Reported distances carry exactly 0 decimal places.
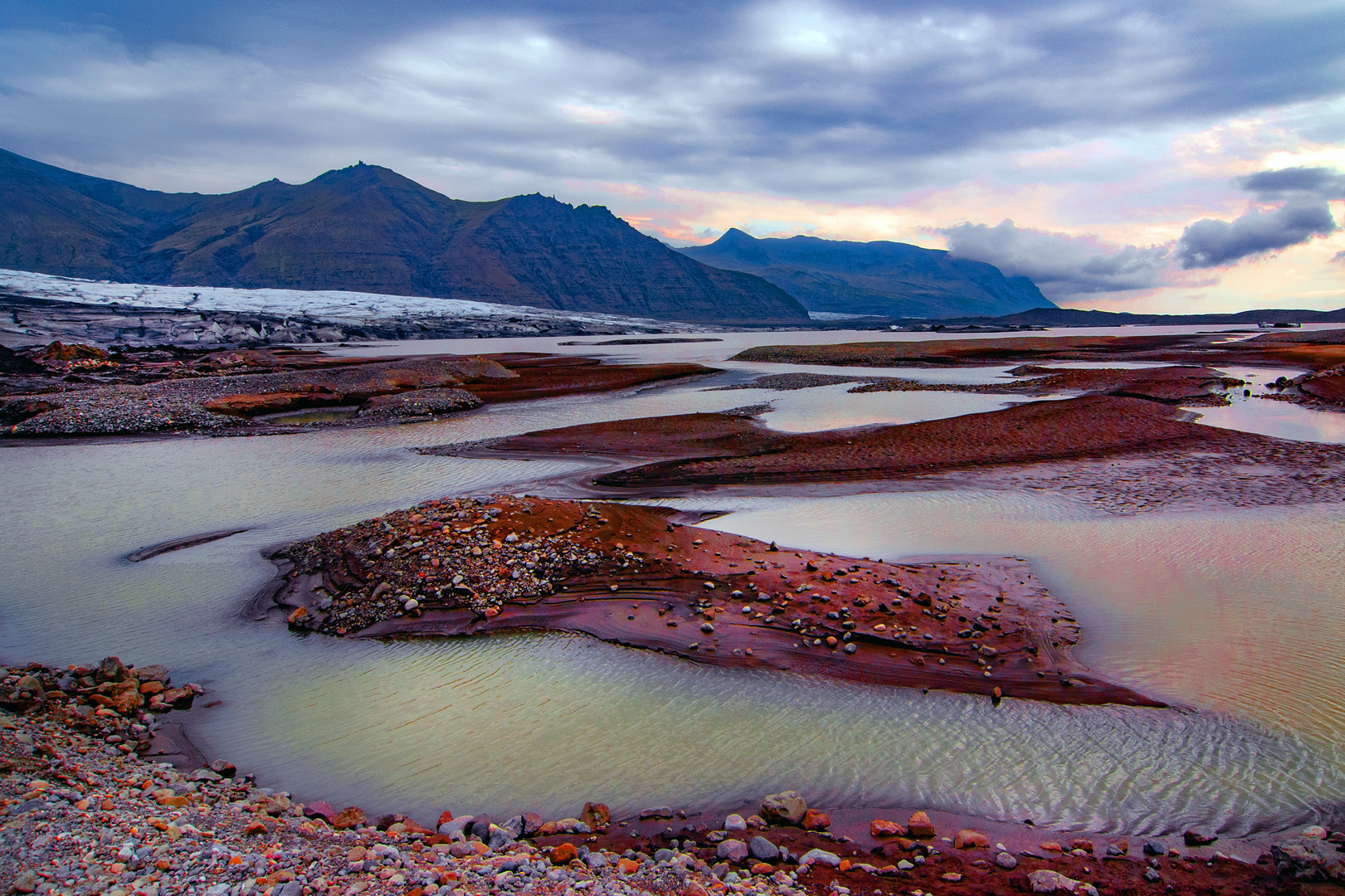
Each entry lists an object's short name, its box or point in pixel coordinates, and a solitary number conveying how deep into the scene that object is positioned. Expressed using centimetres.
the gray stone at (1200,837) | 644
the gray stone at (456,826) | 668
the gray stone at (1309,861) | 554
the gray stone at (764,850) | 612
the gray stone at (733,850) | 616
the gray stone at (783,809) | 686
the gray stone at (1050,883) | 550
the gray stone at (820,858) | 604
